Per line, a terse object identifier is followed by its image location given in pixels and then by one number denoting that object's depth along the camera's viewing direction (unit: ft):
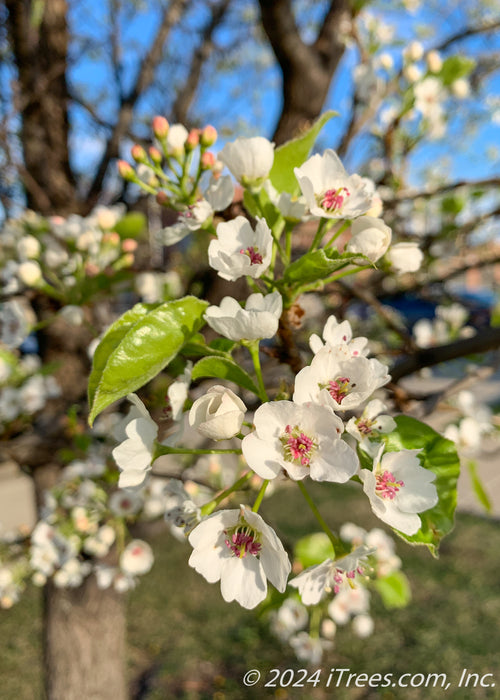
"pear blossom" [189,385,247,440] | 0.37
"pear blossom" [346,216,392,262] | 0.43
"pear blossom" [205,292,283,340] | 0.38
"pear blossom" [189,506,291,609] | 0.39
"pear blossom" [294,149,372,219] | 0.44
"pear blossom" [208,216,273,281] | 0.41
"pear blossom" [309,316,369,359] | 0.41
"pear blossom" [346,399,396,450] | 0.43
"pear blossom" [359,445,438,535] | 0.38
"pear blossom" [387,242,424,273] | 0.50
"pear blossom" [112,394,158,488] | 0.42
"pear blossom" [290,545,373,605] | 0.42
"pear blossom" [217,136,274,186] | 0.46
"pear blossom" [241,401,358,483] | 0.36
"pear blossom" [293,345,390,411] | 0.38
